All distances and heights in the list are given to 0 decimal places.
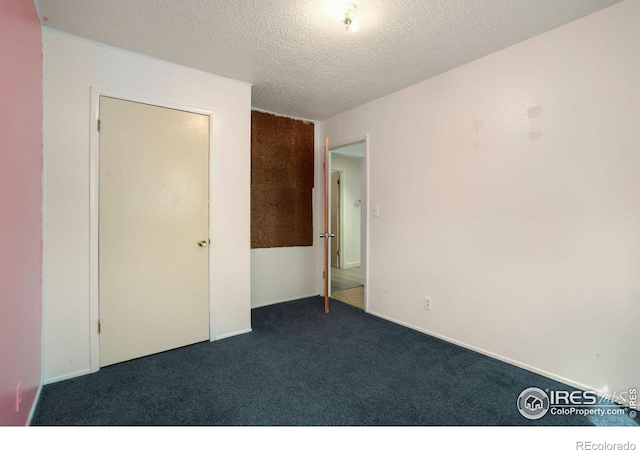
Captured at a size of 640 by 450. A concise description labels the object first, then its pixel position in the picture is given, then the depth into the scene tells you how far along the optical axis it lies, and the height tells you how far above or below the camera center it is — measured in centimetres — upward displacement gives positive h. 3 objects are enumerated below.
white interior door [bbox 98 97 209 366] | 222 -2
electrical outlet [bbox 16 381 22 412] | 140 -83
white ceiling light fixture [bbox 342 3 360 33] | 177 +133
